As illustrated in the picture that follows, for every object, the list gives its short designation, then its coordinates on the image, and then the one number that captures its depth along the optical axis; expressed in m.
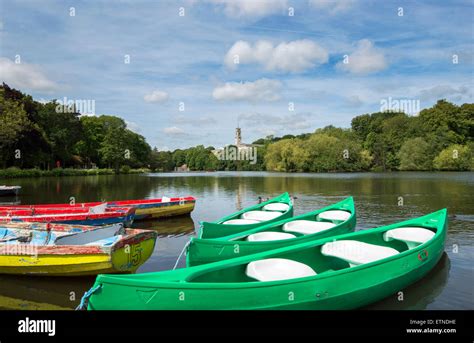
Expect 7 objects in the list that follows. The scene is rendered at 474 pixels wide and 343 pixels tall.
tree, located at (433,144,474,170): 72.62
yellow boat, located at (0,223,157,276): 9.02
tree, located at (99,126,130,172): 84.06
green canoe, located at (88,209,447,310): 5.85
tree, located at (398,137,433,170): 77.12
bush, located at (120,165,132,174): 88.19
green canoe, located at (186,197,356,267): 8.83
